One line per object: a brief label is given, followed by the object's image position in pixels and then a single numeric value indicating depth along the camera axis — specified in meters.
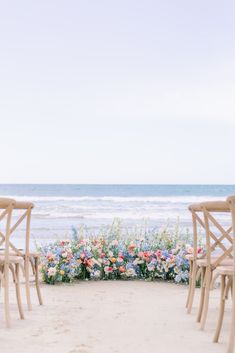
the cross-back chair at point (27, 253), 6.11
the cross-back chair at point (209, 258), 5.21
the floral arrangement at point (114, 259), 7.88
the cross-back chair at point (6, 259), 5.27
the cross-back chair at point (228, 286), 4.51
